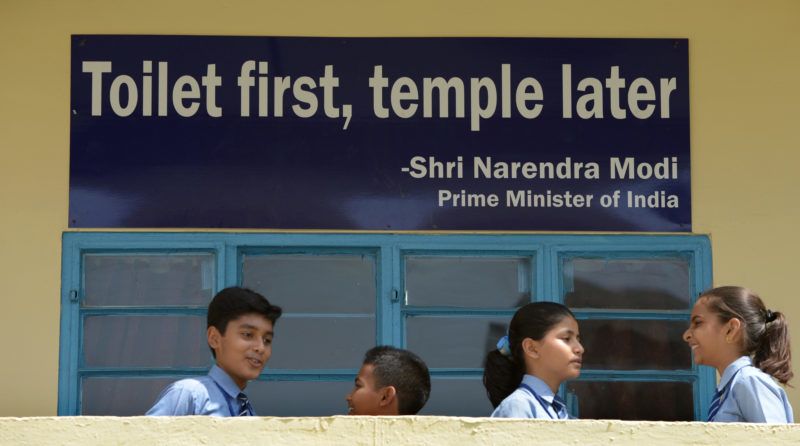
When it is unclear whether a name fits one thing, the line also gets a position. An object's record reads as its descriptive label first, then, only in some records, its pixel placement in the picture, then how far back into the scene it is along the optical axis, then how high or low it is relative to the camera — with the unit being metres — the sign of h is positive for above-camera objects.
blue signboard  11.62 +0.85
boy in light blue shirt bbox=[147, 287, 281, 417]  9.72 +0.09
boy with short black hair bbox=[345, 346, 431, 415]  9.75 -0.03
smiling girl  9.16 +0.07
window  11.50 +0.26
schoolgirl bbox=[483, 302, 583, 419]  9.47 +0.04
